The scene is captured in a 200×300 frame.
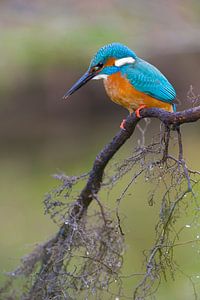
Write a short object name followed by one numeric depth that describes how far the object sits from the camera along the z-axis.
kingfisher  6.48
